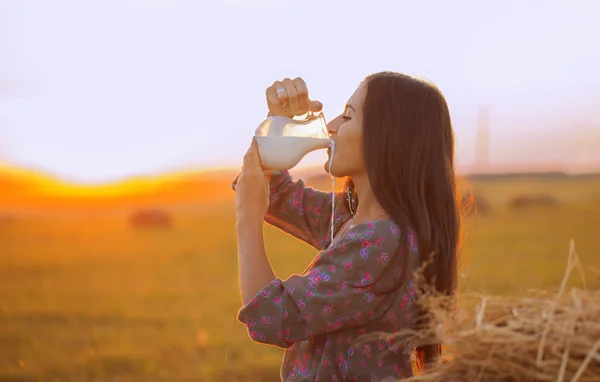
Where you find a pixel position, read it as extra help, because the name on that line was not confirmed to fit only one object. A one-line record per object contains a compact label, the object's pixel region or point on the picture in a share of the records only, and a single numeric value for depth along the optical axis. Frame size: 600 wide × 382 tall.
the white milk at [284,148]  2.28
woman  2.03
